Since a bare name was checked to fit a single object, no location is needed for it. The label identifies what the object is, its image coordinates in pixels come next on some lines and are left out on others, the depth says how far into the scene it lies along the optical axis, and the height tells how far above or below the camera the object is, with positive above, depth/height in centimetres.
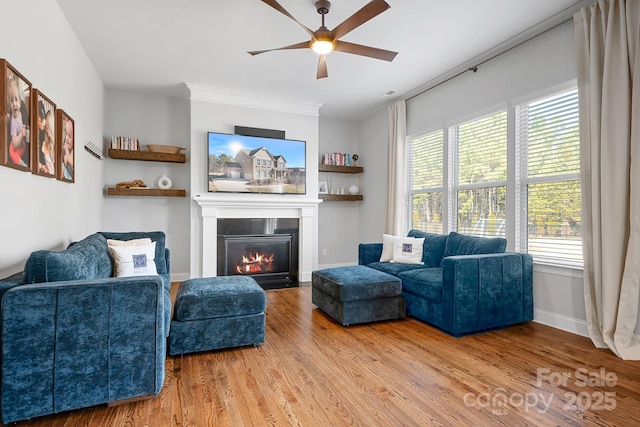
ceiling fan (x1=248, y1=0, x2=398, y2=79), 239 +143
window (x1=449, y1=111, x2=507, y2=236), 373 +45
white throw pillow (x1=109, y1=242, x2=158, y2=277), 286 -43
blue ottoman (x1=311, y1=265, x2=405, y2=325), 315 -82
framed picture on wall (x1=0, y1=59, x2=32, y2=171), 190 +58
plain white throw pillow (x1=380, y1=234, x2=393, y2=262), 422 -47
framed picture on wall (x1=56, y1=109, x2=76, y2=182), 280 +59
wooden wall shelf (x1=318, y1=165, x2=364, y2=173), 582 +79
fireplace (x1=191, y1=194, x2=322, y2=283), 468 -14
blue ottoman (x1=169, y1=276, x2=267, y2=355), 248 -82
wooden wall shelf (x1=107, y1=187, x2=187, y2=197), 462 +29
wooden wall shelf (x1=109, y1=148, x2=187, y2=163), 464 +81
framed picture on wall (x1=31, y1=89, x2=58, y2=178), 231 +57
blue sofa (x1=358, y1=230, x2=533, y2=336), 289 -71
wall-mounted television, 473 +72
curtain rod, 308 +175
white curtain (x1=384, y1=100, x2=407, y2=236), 509 +70
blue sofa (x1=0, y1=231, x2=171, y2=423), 163 -66
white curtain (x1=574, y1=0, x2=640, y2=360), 250 +36
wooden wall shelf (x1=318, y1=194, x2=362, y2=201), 584 +28
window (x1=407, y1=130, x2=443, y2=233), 462 +45
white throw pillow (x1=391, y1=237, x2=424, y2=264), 404 -47
